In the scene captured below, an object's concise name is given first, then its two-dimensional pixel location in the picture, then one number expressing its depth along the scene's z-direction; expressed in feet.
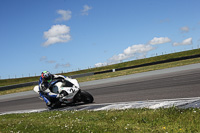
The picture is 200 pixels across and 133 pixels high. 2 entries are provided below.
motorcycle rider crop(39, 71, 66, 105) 37.45
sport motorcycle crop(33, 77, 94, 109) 36.19
